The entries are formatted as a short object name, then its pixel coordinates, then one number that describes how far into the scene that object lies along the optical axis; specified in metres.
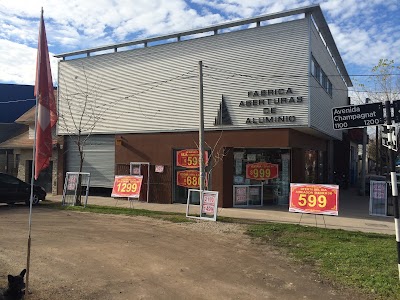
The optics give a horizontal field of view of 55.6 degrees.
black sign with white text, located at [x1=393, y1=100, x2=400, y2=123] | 6.18
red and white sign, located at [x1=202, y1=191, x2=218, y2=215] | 12.71
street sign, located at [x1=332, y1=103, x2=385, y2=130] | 6.33
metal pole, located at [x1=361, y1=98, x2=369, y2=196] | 22.27
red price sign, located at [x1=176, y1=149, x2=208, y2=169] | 17.00
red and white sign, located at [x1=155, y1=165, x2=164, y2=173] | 17.75
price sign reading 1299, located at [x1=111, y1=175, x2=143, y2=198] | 15.83
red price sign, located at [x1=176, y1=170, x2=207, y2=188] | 16.97
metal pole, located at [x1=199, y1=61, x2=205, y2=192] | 13.74
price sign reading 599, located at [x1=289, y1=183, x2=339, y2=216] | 11.92
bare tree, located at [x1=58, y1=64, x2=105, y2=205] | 20.05
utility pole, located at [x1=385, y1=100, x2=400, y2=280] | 5.94
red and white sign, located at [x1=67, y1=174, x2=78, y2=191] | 16.34
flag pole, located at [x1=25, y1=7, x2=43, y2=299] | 5.65
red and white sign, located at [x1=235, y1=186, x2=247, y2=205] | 16.16
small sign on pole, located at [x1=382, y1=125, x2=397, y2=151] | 6.05
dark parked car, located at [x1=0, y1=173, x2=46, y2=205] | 15.96
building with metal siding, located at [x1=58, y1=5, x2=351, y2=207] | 15.10
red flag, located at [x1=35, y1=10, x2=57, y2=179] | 6.22
